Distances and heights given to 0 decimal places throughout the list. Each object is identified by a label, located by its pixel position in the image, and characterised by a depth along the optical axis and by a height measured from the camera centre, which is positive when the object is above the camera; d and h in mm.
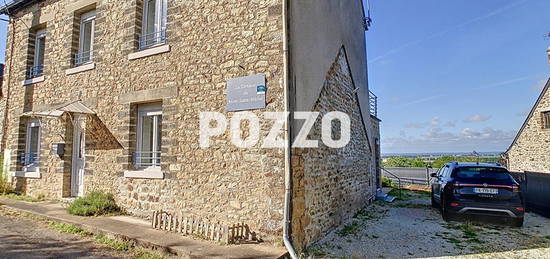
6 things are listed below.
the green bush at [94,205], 6496 -1175
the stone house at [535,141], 17016 +475
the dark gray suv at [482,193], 6355 -928
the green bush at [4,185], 9195 -1013
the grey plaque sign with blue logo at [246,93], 5109 +1000
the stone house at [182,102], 5043 +1081
